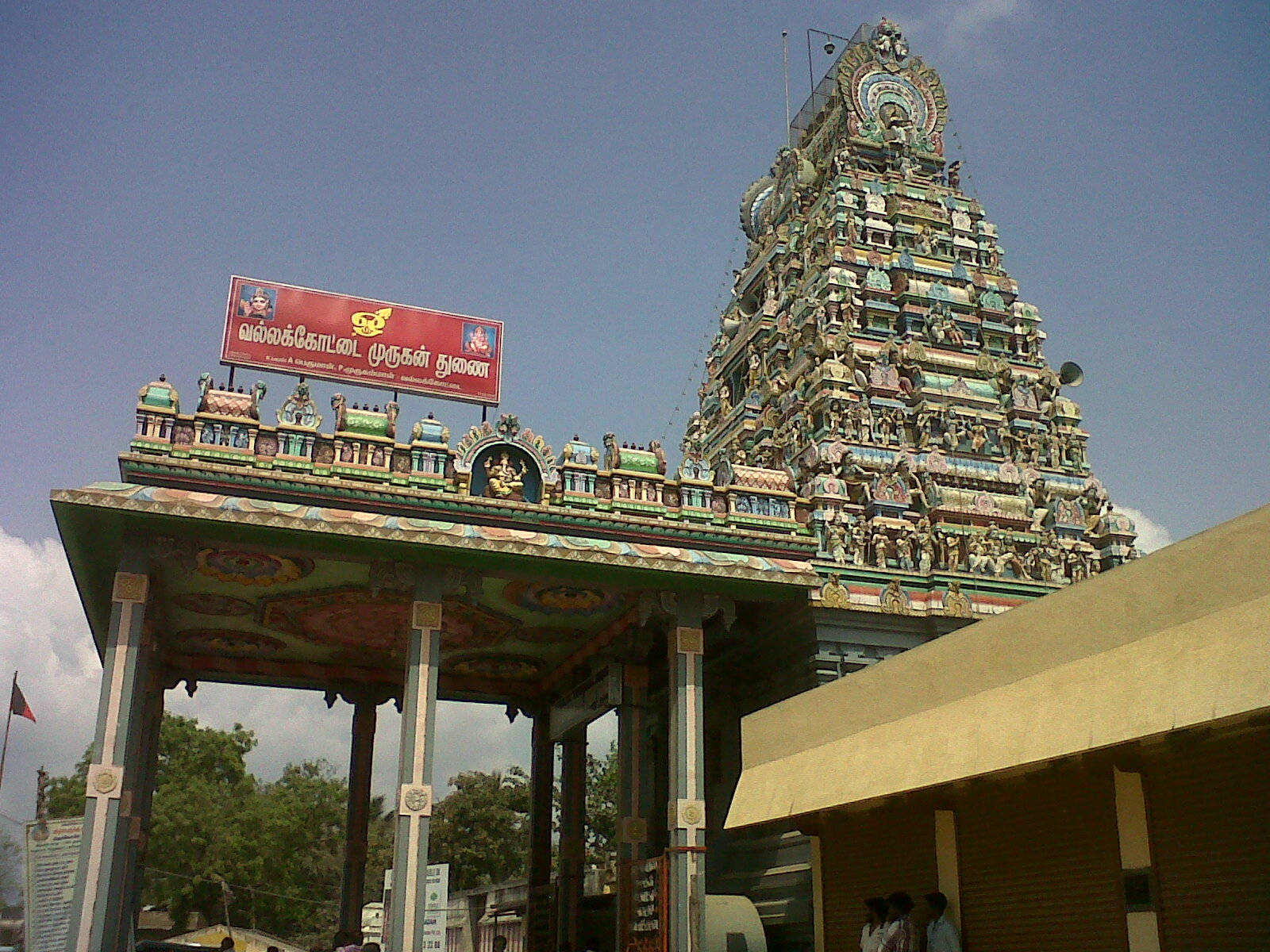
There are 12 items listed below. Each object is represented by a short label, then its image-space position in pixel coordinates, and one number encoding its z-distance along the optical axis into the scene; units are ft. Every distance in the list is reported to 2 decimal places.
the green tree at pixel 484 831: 169.17
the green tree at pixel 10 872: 120.16
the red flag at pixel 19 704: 72.43
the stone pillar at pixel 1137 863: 35.24
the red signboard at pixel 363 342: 70.33
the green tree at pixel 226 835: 157.99
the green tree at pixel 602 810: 161.27
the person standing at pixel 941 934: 41.73
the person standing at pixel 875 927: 42.63
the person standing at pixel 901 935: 41.75
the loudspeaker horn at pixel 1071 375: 103.40
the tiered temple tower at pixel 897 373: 87.81
